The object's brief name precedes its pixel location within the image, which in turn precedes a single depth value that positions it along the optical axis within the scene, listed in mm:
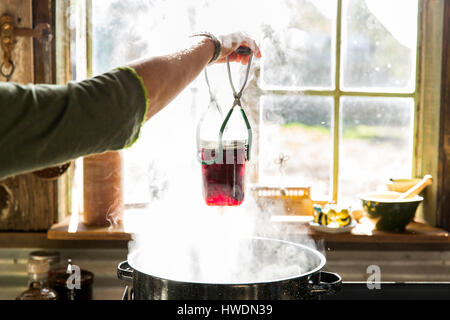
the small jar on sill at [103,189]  1830
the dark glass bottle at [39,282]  1646
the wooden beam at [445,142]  1905
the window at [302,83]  1981
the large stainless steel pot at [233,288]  990
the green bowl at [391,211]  1812
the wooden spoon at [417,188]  1864
